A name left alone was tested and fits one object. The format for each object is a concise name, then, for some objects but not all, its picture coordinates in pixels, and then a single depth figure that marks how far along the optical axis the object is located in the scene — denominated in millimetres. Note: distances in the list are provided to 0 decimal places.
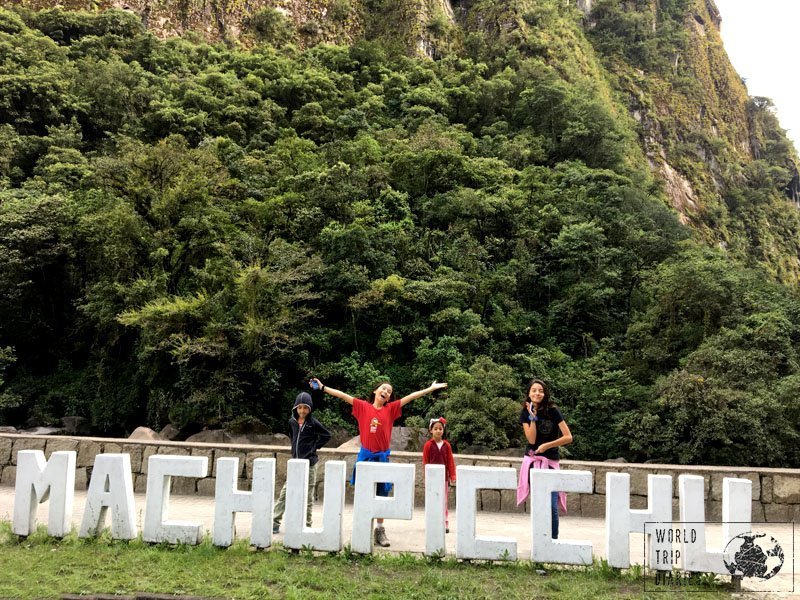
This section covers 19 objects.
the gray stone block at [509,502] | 7301
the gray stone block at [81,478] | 8117
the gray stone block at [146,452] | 7883
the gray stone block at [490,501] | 7348
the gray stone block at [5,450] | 8445
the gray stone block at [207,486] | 7699
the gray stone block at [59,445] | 8047
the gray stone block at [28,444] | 8210
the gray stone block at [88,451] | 8016
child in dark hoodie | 5709
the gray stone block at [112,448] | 7840
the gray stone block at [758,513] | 6805
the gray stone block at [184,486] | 7824
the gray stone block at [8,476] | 8359
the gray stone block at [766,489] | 6848
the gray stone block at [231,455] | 7617
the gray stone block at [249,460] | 7641
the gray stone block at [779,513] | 6781
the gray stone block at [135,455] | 7930
